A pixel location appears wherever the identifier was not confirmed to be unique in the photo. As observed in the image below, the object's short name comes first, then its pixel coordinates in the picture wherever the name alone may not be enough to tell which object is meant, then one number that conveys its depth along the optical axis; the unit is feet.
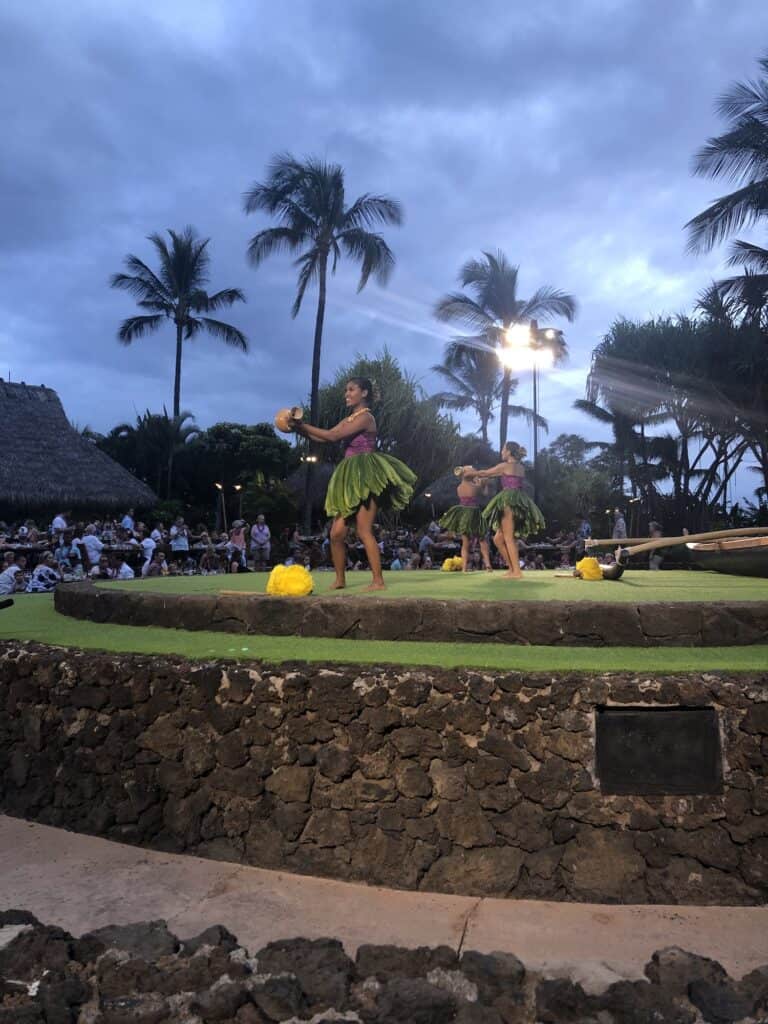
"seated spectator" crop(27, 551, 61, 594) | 38.24
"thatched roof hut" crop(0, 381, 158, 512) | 70.85
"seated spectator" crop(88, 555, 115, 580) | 40.96
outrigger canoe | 24.26
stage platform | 13.64
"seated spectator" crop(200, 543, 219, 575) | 49.24
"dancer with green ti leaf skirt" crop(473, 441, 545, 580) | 25.36
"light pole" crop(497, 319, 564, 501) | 77.92
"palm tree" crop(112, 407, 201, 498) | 116.16
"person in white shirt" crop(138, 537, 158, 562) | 48.02
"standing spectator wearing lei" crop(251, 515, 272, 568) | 50.55
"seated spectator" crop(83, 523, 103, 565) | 43.96
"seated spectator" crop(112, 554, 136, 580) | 42.11
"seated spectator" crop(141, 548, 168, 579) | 44.68
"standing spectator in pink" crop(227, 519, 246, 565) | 51.13
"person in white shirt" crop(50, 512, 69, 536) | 52.18
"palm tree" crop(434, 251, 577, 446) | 91.15
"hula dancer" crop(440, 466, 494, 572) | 30.17
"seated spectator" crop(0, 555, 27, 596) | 34.73
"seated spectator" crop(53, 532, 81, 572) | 44.70
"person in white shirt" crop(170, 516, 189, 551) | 51.65
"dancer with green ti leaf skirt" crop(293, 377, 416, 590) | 18.94
